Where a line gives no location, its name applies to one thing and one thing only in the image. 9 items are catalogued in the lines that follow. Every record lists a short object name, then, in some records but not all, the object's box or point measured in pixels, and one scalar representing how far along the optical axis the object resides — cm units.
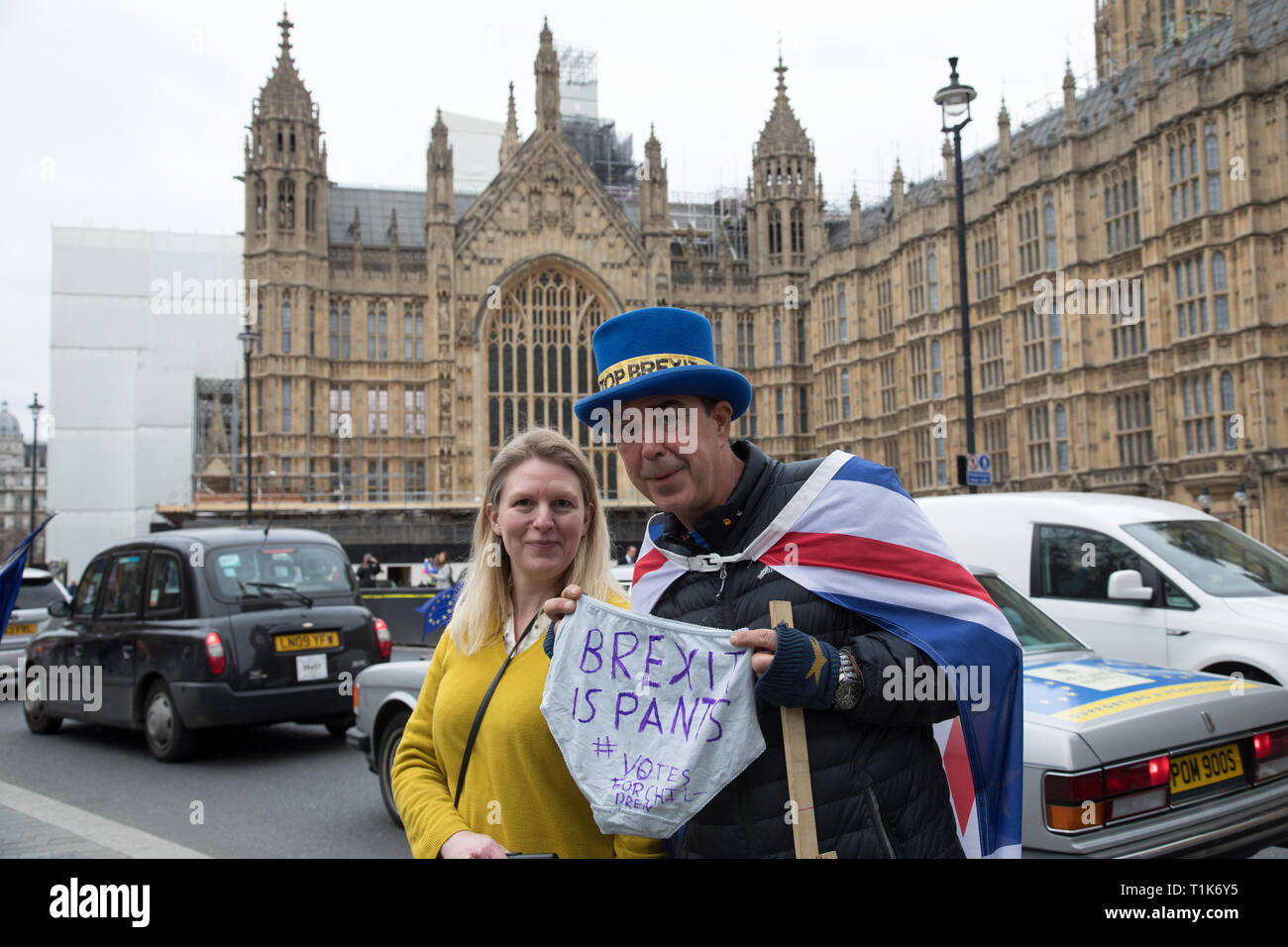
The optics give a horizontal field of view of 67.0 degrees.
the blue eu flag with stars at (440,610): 867
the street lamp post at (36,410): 3216
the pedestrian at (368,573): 2330
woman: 237
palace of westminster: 2355
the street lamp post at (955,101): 1388
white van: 632
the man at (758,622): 190
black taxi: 799
